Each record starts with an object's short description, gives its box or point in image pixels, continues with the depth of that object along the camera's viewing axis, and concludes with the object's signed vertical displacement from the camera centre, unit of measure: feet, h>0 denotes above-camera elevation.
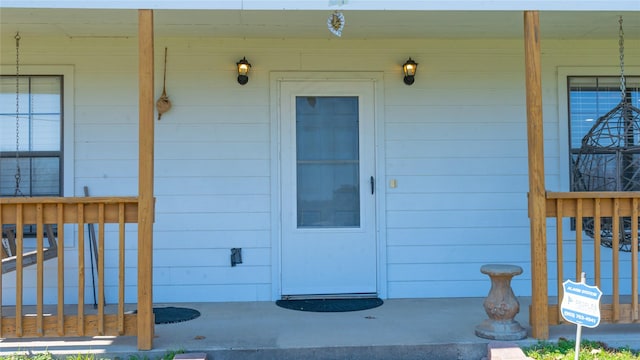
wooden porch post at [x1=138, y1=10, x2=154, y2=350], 11.66 +0.04
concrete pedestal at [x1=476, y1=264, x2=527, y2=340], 12.17 -2.42
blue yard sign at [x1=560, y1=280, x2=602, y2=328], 9.63 -1.86
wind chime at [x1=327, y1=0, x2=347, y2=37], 12.45 +3.79
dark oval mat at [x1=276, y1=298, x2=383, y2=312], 15.34 -2.96
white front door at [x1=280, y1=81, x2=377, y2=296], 16.47 +0.25
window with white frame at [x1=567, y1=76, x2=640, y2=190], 16.92 +2.87
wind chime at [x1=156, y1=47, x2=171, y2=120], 16.11 +2.69
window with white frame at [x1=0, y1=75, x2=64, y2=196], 16.14 +1.63
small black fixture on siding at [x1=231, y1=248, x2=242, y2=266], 16.39 -1.67
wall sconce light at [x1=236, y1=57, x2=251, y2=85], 16.17 +3.59
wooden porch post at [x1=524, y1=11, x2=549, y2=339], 12.02 +0.31
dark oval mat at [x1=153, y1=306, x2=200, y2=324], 14.21 -3.01
